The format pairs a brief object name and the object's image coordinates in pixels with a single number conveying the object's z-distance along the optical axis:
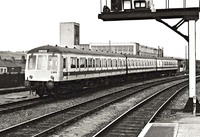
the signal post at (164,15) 11.62
